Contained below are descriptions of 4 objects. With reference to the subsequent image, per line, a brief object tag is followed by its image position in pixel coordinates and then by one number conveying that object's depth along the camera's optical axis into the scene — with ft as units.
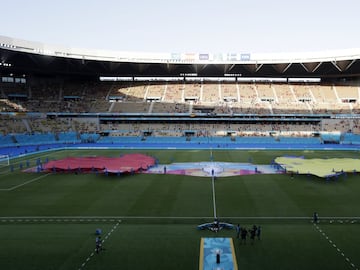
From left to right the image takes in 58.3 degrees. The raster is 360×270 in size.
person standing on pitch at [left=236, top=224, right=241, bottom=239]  65.62
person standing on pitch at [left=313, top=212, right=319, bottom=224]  74.54
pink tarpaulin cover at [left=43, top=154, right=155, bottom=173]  134.31
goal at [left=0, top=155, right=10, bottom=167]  158.12
